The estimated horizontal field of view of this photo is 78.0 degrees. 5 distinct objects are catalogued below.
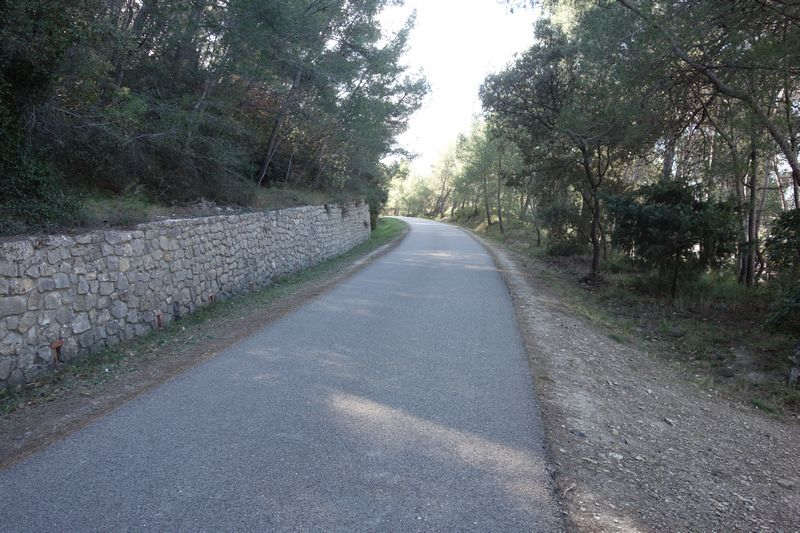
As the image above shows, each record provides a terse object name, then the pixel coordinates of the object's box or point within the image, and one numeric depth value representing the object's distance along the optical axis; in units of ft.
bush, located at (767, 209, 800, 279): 34.04
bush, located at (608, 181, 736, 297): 40.42
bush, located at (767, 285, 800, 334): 27.78
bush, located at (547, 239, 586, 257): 73.61
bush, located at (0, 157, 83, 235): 20.62
